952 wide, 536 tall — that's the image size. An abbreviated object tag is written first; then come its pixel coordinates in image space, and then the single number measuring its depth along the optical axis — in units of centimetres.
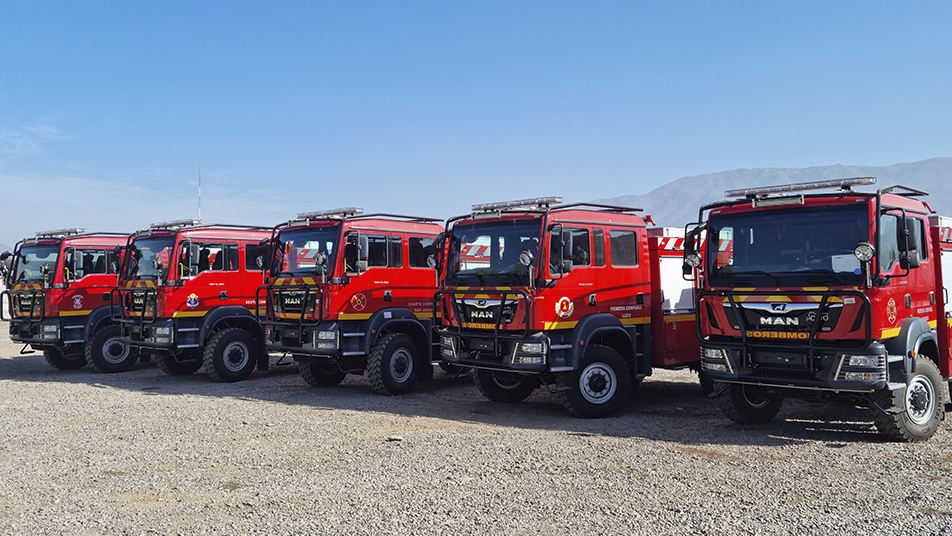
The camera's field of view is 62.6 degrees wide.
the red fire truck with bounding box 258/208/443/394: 1179
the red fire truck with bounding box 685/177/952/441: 764
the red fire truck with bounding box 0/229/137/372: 1552
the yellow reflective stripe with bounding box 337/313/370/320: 1178
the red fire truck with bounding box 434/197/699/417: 954
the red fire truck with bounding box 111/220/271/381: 1373
